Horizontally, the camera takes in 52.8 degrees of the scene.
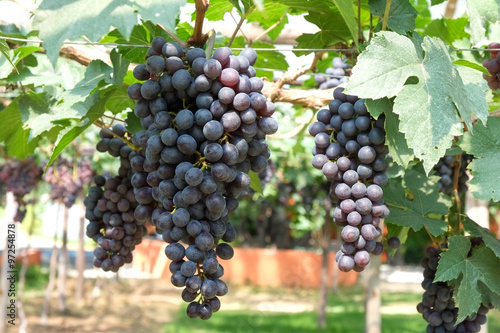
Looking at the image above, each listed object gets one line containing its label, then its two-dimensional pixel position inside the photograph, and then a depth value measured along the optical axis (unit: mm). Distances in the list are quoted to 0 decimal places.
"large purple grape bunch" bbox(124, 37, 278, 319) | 1046
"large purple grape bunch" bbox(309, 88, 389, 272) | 1271
